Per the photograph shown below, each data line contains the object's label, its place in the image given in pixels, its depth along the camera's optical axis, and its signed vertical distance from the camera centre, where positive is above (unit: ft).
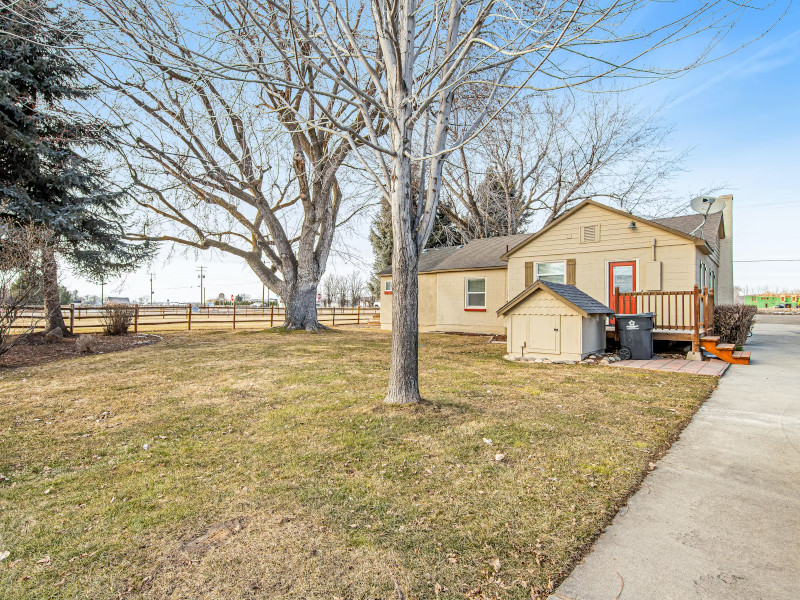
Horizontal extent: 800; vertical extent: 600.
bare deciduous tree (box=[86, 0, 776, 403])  11.87 +7.60
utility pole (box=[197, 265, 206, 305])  181.49 +10.87
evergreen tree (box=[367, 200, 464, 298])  86.99 +13.65
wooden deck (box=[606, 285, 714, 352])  29.76 -0.93
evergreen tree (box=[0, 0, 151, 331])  35.09 +12.20
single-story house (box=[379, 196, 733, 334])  36.32 +3.73
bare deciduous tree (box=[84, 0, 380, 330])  17.07 +11.23
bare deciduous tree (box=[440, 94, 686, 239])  67.26 +22.78
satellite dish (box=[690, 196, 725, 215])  36.32 +8.35
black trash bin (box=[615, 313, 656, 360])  29.37 -2.56
